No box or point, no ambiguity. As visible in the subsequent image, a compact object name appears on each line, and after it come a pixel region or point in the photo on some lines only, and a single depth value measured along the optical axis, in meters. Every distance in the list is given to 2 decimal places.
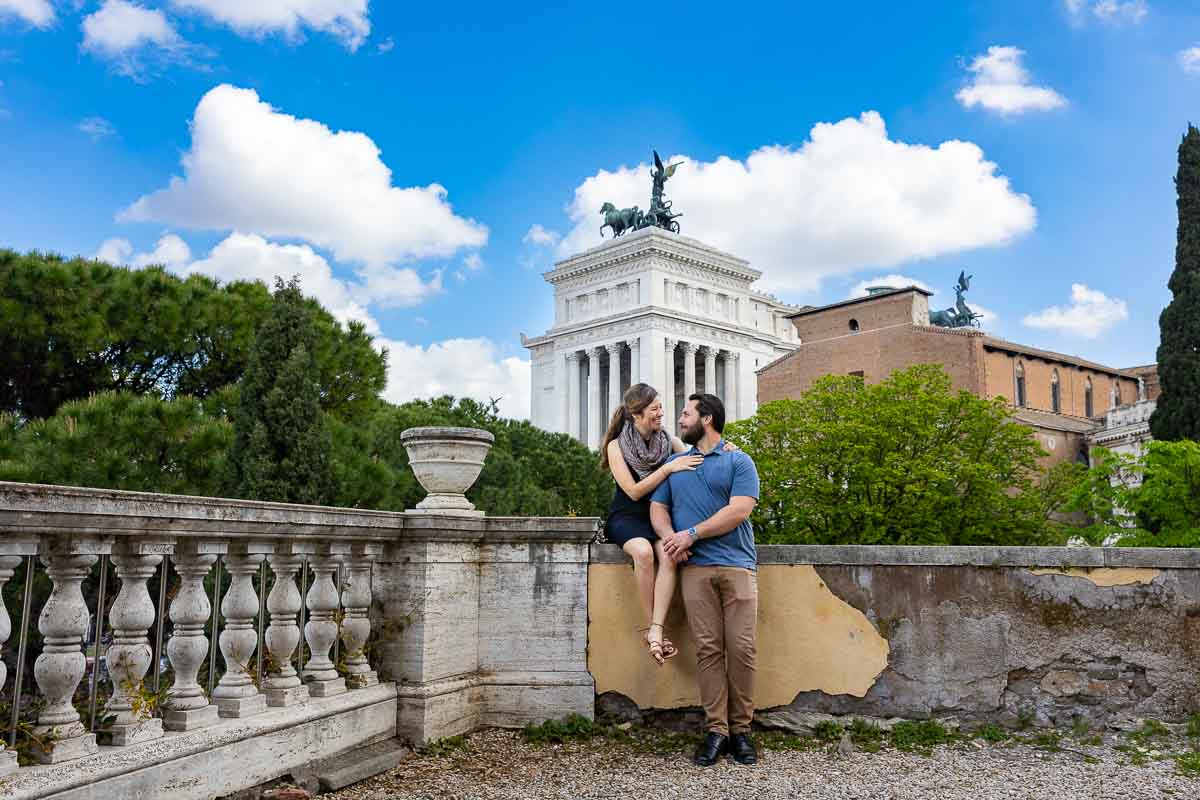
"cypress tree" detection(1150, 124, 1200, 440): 29.36
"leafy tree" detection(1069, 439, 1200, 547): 21.02
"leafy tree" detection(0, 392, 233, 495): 12.37
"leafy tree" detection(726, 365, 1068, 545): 23.11
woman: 5.90
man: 5.72
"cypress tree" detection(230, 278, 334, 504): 14.38
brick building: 46.56
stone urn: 6.39
